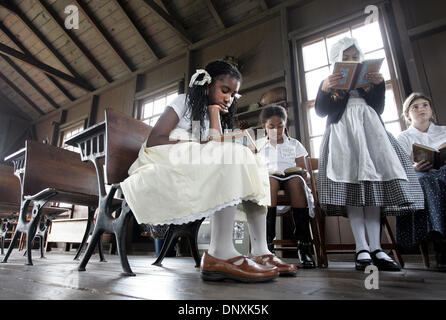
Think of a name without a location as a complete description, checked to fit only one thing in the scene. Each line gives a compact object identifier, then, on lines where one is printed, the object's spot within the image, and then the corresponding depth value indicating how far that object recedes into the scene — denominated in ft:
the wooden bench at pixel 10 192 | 8.08
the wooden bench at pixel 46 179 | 5.36
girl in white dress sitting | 2.58
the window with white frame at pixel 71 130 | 19.52
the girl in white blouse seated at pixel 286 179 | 4.82
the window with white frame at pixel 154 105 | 16.05
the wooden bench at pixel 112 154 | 3.58
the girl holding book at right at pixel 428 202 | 4.43
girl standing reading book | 4.02
